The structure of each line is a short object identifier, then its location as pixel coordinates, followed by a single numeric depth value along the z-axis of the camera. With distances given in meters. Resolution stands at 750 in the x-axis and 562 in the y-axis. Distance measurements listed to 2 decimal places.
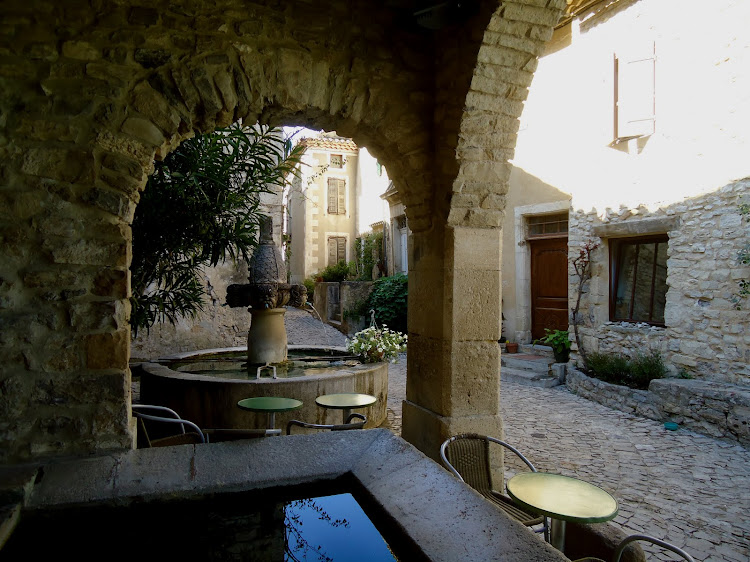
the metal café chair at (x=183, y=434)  2.67
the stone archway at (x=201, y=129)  2.29
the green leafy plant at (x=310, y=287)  15.80
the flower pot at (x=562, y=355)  7.45
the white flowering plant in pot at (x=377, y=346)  5.01
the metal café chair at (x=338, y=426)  2.97
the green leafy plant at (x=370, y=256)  14.45
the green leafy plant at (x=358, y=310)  10.68
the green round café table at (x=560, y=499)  1.73
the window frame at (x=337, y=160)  17.19
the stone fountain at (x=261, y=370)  3.92
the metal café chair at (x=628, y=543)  1.63
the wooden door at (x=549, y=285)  7.88
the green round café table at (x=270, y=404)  2.93
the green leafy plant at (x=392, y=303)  10.05
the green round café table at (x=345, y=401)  3.17
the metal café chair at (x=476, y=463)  2.49
